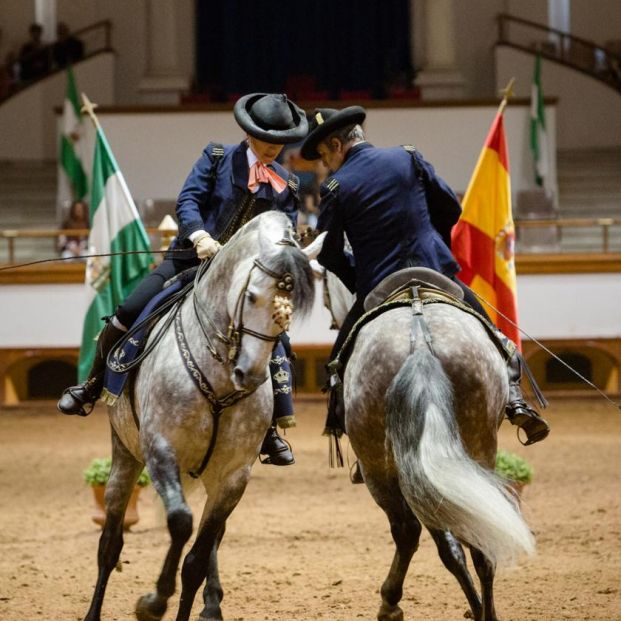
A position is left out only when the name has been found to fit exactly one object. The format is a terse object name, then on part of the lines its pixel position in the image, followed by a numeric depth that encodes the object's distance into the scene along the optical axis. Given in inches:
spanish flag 681.7
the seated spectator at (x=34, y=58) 1698.1
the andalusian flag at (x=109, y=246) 709.0
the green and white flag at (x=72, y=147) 1452.4
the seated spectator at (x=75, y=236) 1156.6
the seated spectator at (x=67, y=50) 1701.4
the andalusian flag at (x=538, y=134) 1472.6
